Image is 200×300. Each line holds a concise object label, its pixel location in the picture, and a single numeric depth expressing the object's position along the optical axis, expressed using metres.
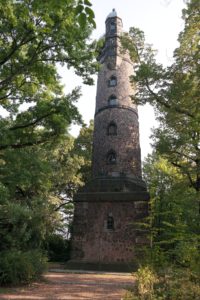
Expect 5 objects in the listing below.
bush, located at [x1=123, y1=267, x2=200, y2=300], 5.90
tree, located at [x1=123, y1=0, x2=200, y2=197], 9.72
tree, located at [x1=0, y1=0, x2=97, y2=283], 9.16
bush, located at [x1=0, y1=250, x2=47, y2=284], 9.50
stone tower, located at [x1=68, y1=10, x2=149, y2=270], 17.31
